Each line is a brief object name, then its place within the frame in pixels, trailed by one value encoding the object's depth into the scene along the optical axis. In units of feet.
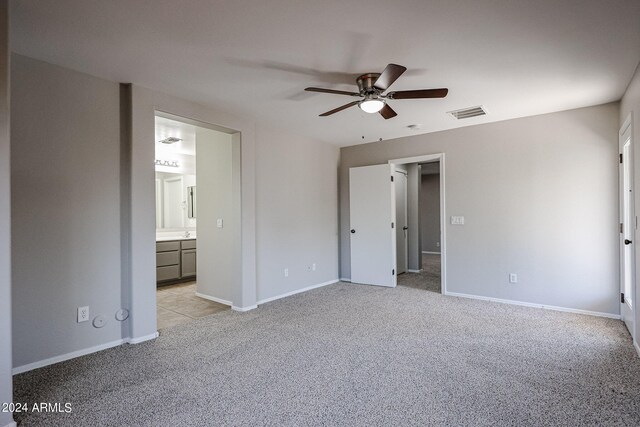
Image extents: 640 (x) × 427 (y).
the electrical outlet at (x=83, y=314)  9.40
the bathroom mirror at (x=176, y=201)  22.16
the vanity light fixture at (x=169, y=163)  21.22
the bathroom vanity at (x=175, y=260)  18.85
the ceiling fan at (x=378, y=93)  8.65
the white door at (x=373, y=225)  17.78
